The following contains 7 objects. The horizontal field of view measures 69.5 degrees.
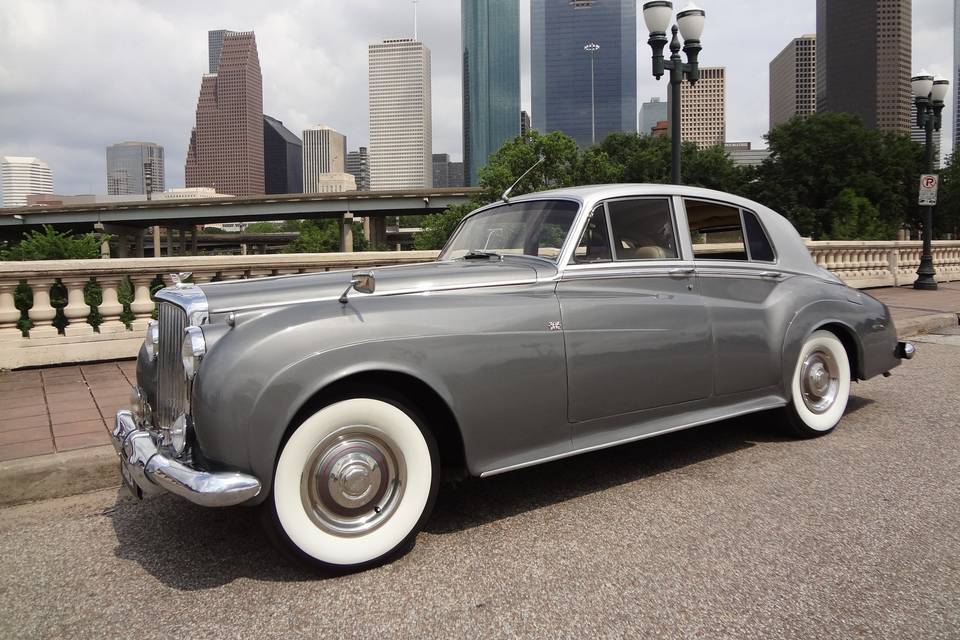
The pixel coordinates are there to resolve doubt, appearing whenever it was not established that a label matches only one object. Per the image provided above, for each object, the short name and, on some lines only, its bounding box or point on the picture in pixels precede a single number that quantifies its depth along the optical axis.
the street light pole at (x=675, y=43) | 10.09
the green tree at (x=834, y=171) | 49.03
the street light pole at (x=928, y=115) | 15.41
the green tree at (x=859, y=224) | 26.46
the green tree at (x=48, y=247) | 8.48
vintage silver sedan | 2.60
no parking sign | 15.11
